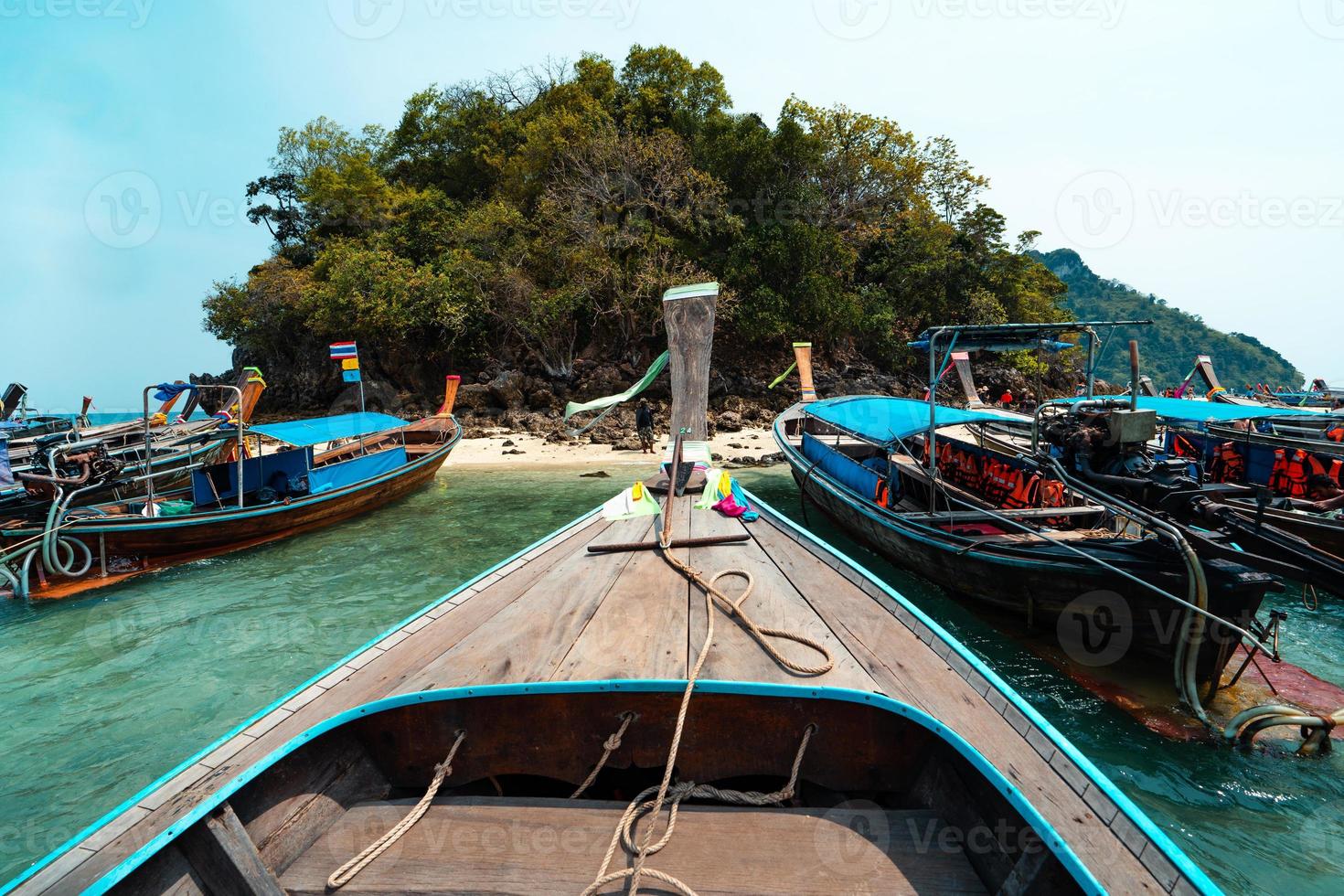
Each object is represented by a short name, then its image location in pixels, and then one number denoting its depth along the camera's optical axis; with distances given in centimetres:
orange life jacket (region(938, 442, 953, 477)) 1049
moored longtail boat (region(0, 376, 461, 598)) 917
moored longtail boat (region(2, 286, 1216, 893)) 203
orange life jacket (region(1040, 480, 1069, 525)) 789
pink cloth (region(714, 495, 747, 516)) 532
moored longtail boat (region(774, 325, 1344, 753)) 510
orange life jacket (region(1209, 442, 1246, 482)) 1049
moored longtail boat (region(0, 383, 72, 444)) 1646
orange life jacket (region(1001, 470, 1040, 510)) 823
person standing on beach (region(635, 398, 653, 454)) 1885
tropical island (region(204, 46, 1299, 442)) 2527
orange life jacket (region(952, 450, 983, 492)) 975
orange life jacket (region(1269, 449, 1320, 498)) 953
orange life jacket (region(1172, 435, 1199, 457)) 1177
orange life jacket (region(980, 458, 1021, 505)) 877
